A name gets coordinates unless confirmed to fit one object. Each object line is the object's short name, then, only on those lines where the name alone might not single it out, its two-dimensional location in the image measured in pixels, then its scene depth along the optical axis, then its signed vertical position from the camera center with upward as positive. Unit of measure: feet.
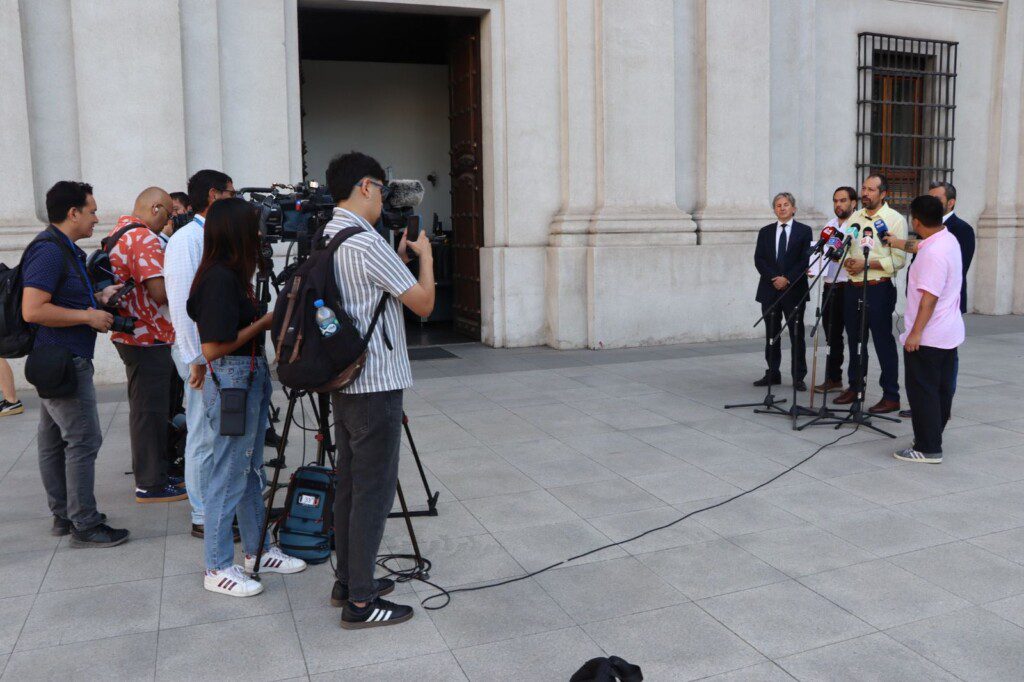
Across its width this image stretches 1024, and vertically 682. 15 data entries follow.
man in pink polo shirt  18.48 -2.13
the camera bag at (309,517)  13.74 -4.39
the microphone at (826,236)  21.79 -0.24
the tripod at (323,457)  12.88 -3.60
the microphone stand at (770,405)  23.35 -4.81
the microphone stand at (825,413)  22.01 -4.77
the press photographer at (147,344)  15.74 -1.99
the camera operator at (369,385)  10.78 -1.91
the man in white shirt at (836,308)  24.94 -2.41
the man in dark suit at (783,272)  25.30 -1.30
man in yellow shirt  23.03 -1.78
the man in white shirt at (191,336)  12.87 -1.46
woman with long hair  12.02 -2.14
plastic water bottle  10.65 -1.04
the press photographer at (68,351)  14.03 -1.82
